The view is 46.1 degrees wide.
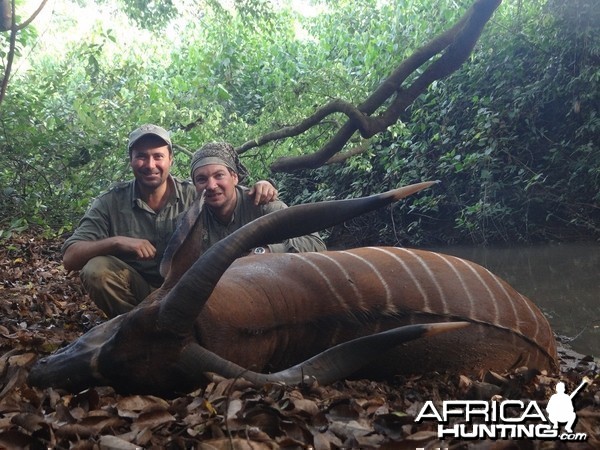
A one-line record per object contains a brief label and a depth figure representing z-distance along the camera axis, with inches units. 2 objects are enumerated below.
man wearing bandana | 179.9
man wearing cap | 166.4
